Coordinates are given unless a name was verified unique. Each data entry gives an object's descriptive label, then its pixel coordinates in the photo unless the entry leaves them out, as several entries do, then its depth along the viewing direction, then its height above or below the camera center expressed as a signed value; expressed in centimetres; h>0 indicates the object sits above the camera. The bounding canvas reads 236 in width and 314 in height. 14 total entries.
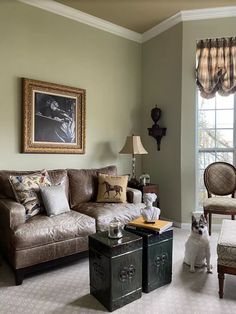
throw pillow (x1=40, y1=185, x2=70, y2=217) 281 -53
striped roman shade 375 +122
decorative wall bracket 426 +36
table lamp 399 +7
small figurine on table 236 -53
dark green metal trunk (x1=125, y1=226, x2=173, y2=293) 221 -91
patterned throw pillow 278 -43
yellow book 225 -63
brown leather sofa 238 -75
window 392 +28
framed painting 344 +46
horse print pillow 346 -49
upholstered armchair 374 -40
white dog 255 -89
